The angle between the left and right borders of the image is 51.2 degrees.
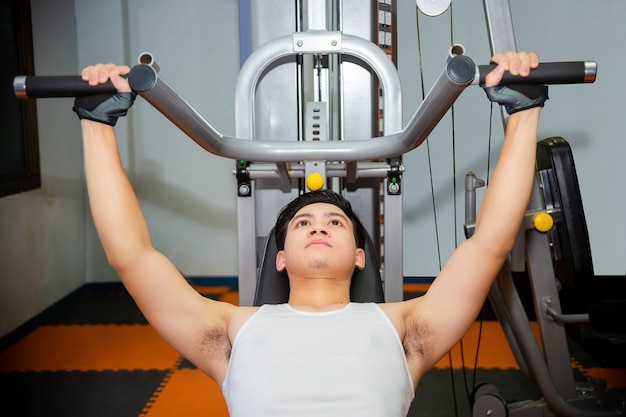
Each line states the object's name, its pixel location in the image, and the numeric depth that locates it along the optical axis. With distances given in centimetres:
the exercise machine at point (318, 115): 134
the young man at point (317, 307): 136
